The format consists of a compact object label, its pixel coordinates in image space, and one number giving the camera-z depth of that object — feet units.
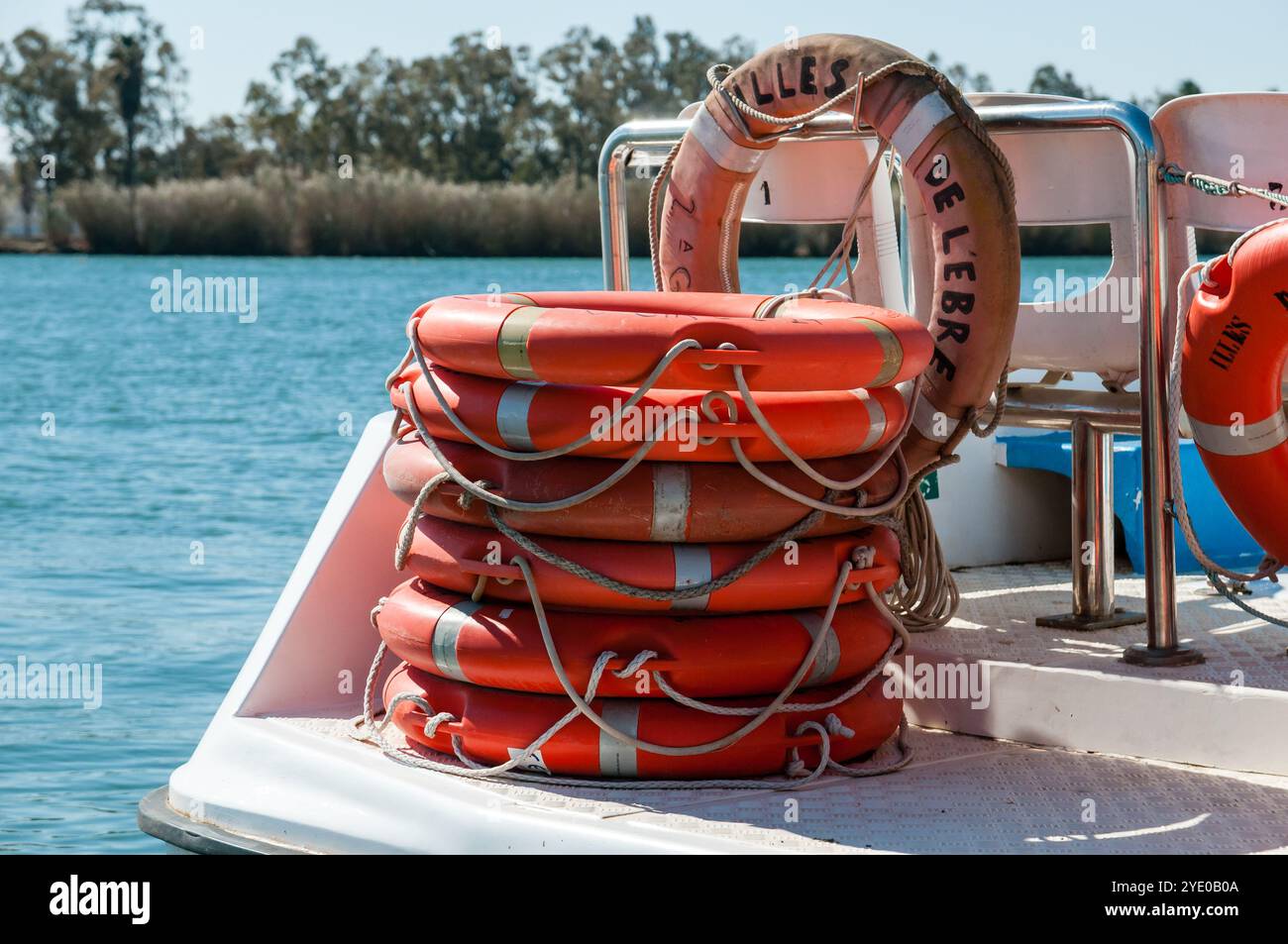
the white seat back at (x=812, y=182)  13.99
